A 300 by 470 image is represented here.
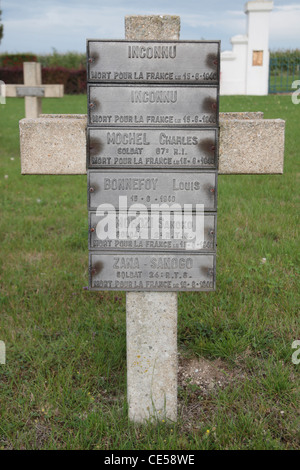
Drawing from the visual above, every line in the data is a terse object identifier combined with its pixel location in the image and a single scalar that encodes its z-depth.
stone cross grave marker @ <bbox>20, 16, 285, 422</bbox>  2.50
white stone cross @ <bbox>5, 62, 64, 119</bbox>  9.50
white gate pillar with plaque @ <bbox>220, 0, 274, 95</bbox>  24.56
